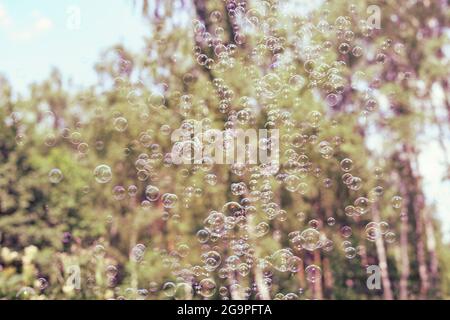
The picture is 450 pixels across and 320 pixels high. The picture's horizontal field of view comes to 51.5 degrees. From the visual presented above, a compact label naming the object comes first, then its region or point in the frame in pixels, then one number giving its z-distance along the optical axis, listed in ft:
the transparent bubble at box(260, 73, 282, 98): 15.84
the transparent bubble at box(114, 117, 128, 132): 18.93
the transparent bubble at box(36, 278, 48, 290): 16.09
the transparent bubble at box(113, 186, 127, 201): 18.11
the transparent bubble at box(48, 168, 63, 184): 18.06
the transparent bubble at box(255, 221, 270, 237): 16.43
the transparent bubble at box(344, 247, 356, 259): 16.25
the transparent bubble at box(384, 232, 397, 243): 18.44
